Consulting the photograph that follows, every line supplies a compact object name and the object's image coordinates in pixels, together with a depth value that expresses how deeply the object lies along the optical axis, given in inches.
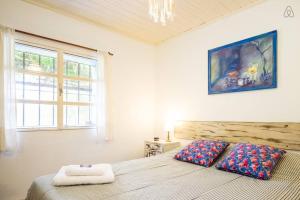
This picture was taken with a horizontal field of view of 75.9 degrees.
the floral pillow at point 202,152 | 83.3
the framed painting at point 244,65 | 88.0
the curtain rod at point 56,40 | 90.5
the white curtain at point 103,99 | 112.3
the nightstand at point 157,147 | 117.4
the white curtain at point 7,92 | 82.7
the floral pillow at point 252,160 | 66.0
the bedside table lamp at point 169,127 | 130.6
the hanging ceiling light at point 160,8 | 60.5
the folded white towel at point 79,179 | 56.1
